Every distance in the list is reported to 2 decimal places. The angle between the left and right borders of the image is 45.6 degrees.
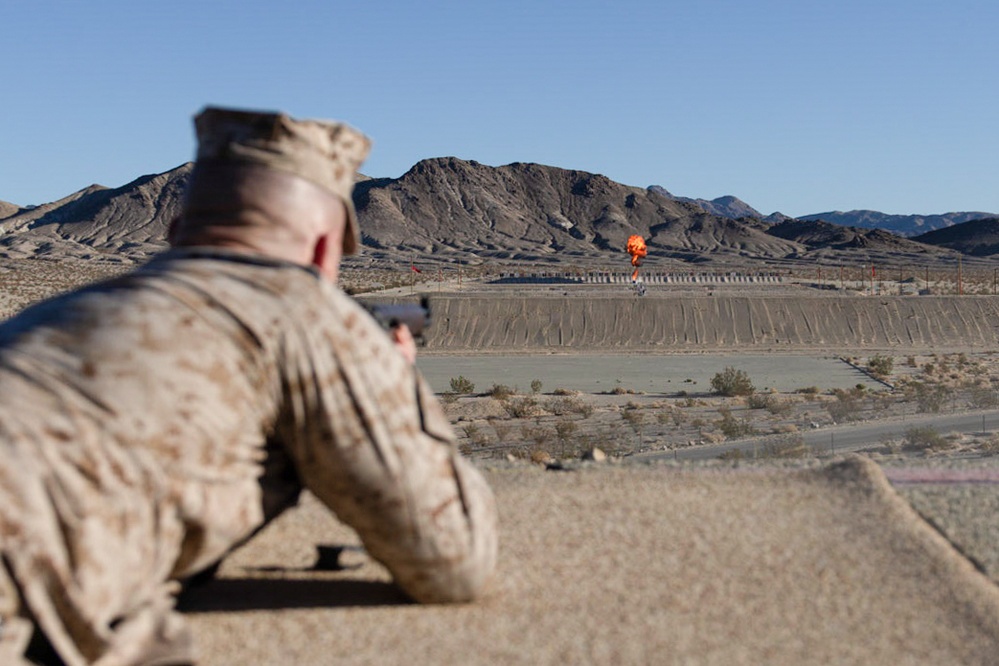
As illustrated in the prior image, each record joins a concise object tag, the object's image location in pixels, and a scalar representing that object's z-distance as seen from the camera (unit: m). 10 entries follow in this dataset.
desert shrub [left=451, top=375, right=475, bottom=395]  34.22
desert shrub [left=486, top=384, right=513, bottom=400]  32.89
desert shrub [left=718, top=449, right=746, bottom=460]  17.07
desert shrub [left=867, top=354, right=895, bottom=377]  39.07
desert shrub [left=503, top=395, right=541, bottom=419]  29.52
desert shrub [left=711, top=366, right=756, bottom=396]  34.19
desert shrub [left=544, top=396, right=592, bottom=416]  30.37
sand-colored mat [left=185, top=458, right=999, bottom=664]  5.63
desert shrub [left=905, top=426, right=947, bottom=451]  20.72
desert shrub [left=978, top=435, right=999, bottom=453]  20.29
